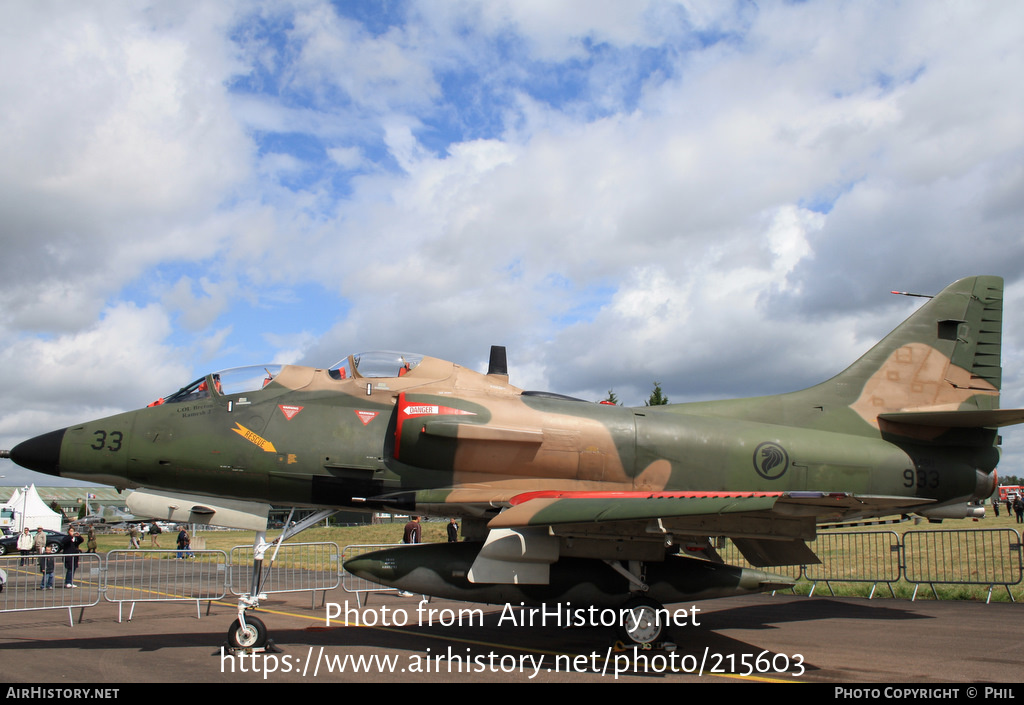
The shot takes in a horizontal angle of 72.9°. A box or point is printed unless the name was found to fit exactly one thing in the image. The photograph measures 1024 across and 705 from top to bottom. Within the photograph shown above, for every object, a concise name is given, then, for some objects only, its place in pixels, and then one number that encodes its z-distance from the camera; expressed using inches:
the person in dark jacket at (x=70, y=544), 744.3
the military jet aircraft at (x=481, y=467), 335.6
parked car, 1441.9
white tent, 1867.6
